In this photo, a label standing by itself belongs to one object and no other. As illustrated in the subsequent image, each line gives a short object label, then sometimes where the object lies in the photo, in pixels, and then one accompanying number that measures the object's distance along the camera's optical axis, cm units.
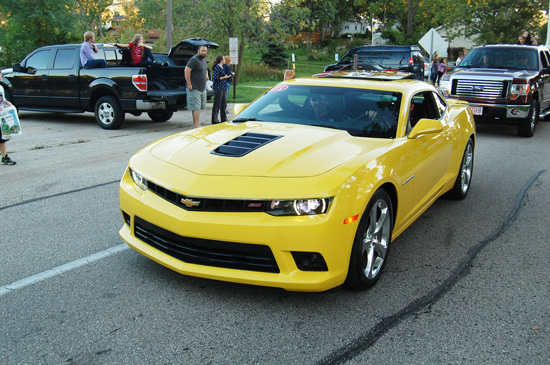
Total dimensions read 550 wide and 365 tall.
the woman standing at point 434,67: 2311
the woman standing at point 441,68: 2363
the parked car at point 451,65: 1402
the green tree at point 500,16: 4191
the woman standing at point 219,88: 1312
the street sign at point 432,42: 1919
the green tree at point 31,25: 2642
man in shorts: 1140
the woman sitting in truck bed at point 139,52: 1237
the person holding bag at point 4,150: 781
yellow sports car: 328
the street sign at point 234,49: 1812
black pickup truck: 1153
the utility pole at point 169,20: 1963
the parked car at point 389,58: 1784
